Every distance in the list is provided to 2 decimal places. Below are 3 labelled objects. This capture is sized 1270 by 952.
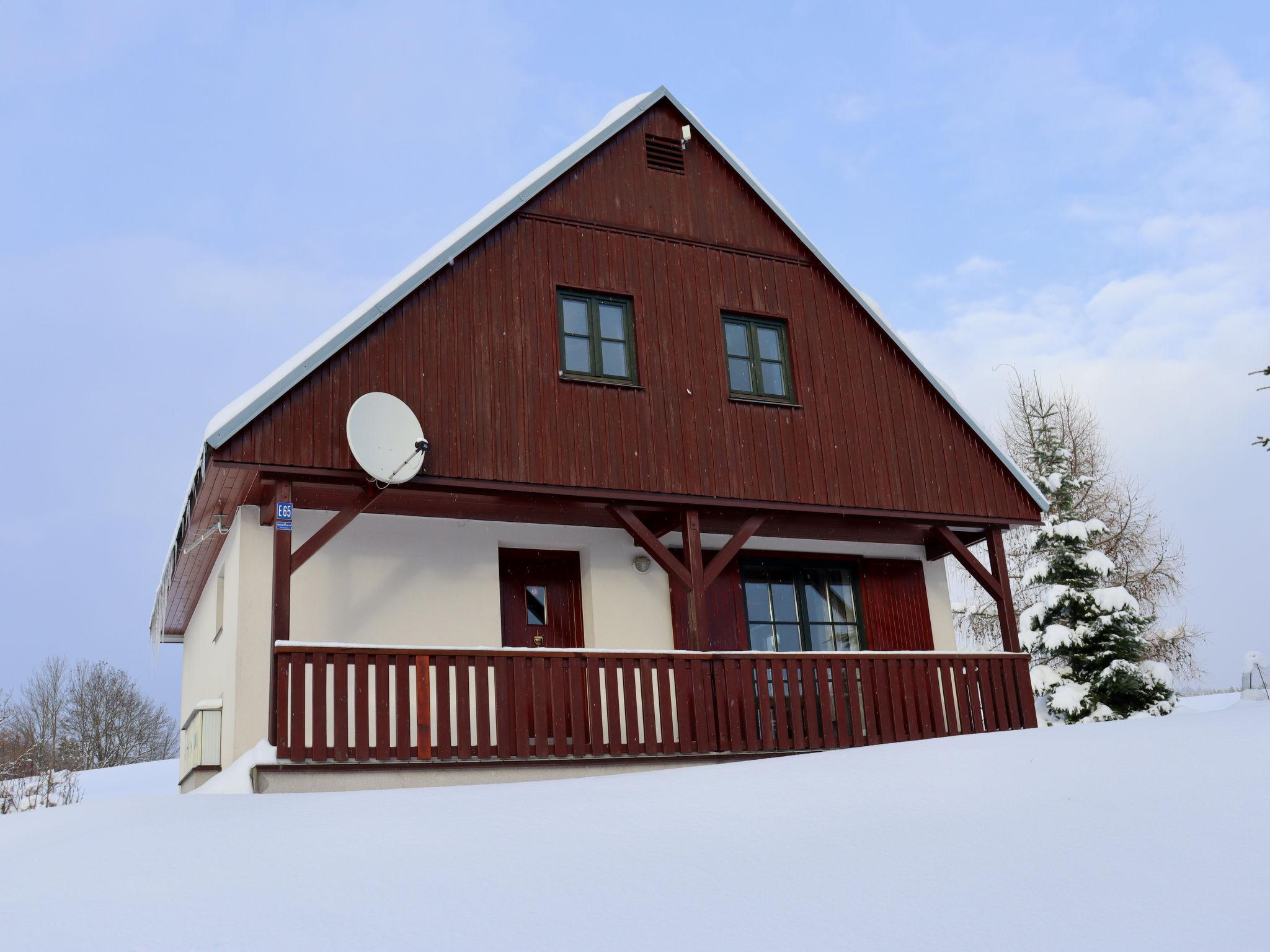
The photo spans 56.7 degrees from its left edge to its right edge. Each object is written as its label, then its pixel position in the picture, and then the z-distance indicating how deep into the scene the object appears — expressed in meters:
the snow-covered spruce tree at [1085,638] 17.31
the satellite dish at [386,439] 9.66
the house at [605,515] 9.91
